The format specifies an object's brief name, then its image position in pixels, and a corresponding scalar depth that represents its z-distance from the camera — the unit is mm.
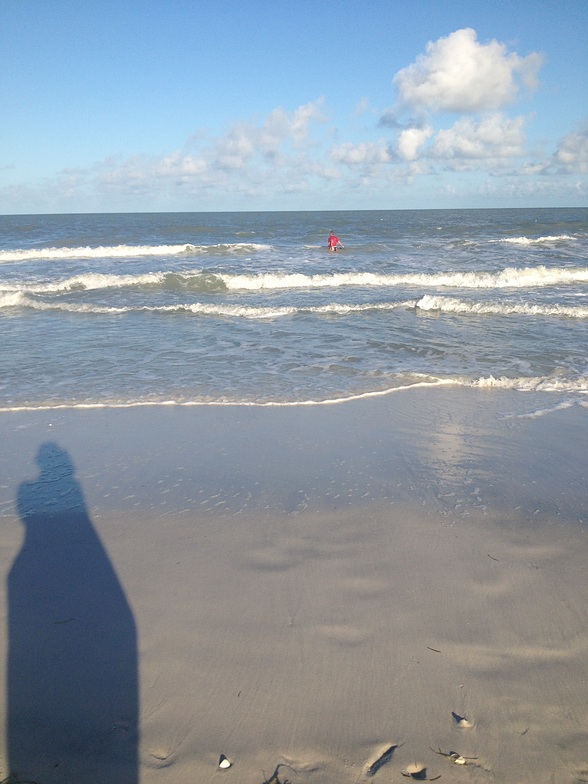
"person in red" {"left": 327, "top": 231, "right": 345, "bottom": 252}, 27795
